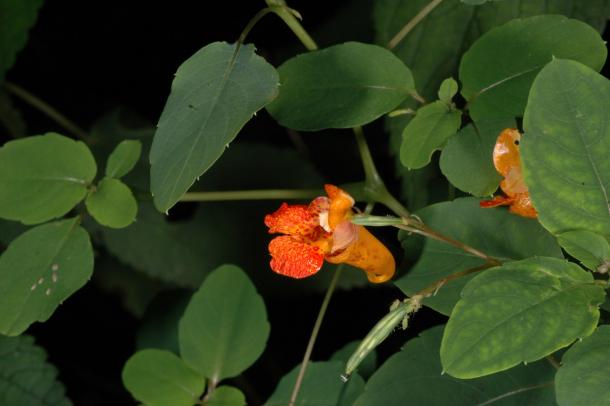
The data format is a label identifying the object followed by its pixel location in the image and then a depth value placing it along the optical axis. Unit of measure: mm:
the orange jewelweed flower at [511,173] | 578
